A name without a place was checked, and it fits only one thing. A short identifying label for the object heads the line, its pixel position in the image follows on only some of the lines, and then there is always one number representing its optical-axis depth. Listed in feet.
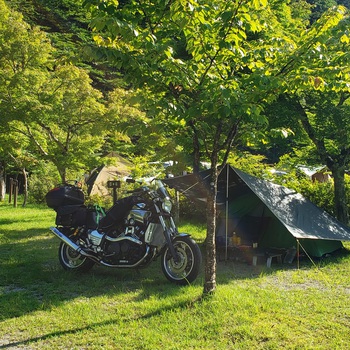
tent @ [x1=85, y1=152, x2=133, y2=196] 57.72
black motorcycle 15.14
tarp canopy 20.58
